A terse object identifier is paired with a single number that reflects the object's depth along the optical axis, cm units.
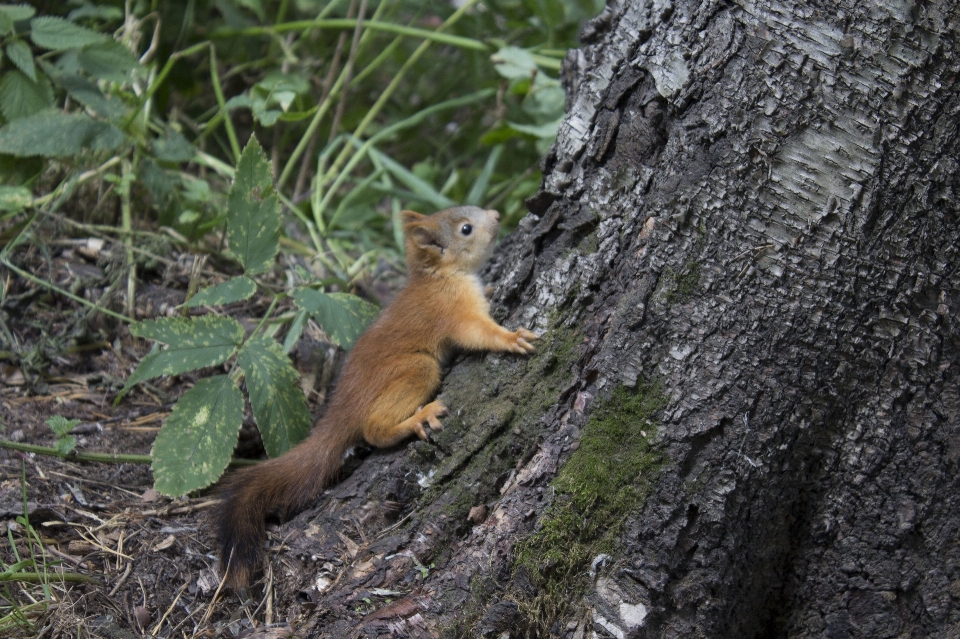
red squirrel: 504
